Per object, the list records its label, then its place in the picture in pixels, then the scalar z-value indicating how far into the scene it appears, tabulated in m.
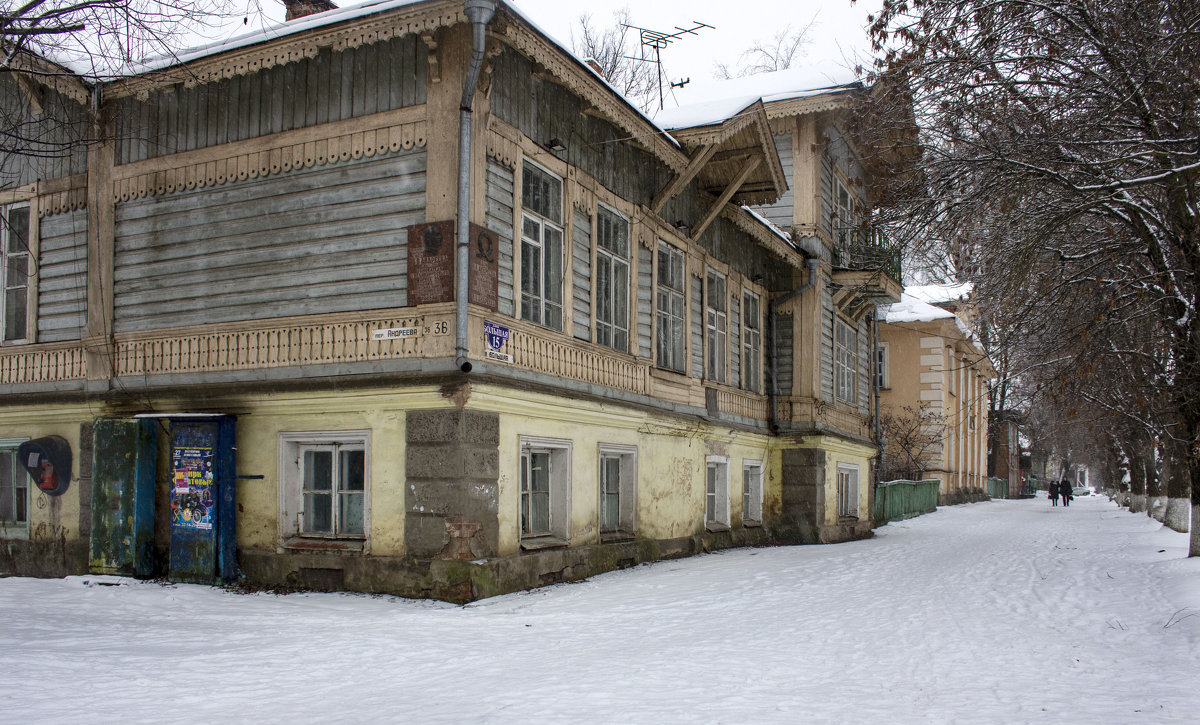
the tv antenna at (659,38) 20.72
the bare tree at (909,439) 35.69
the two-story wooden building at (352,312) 10.09
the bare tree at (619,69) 34.94
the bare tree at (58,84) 8.63
